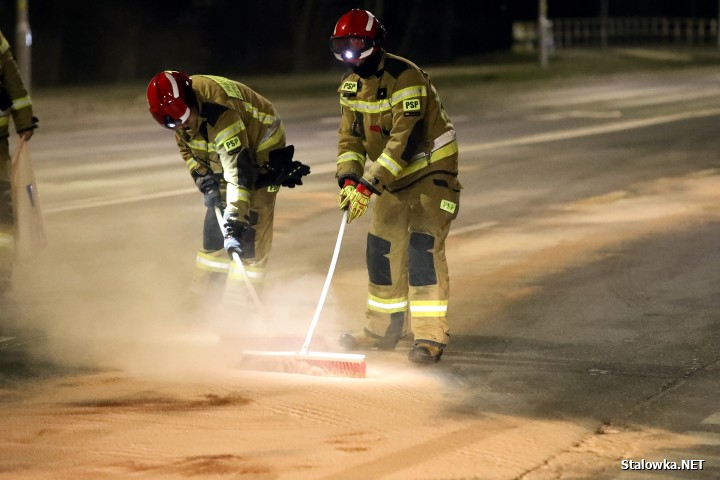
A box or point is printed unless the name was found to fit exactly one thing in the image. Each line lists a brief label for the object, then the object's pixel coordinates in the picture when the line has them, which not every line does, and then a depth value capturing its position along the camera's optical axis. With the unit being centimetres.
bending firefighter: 1432
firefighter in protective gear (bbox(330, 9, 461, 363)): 1414
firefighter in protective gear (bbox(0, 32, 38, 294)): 1840
